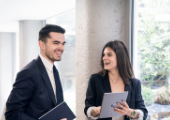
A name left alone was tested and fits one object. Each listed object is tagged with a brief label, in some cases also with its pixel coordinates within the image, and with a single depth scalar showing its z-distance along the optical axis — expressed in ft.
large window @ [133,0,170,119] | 6.63
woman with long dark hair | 6.79
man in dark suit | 4.75
